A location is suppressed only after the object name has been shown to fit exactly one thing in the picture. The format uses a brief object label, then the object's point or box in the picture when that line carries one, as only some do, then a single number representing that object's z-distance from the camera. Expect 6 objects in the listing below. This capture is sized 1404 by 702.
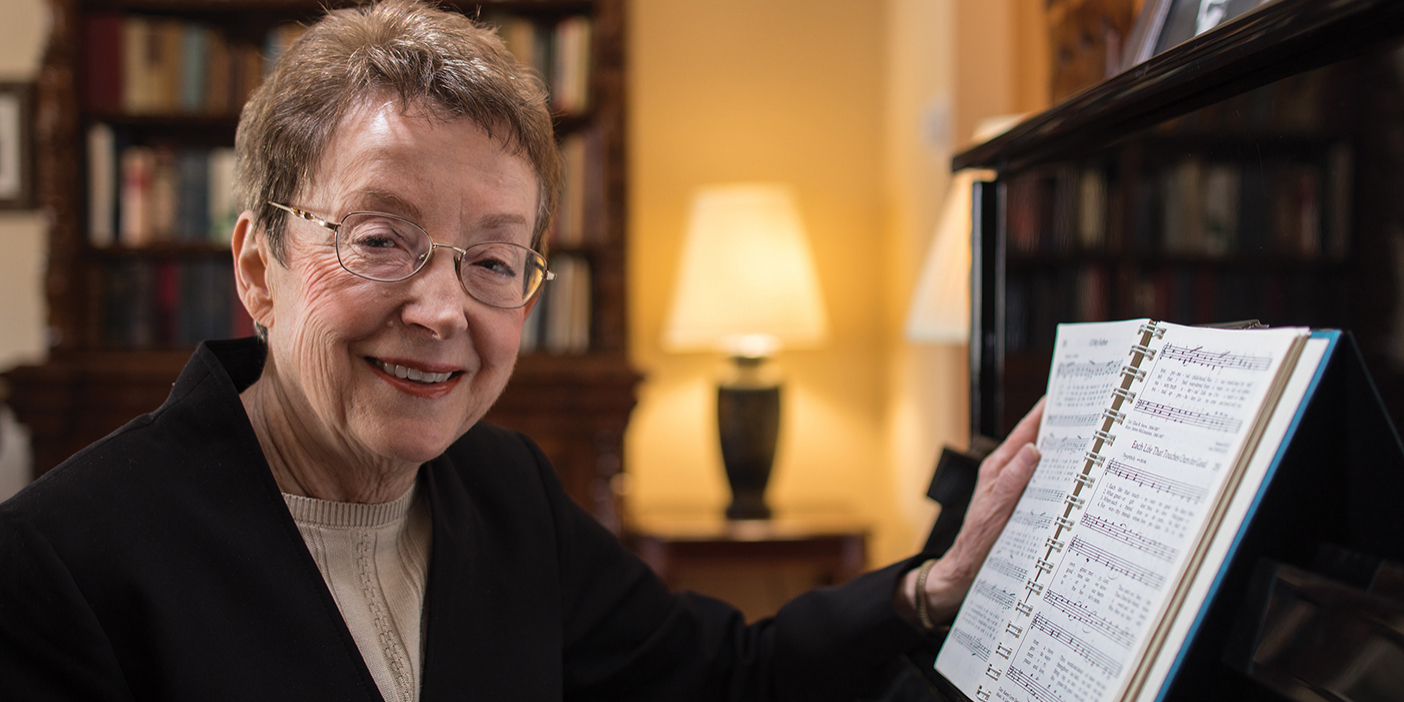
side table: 2.59
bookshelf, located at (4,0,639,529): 2.64
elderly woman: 0.71
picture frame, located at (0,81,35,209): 2.91
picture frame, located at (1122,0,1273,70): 0.86
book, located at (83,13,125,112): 2.70
